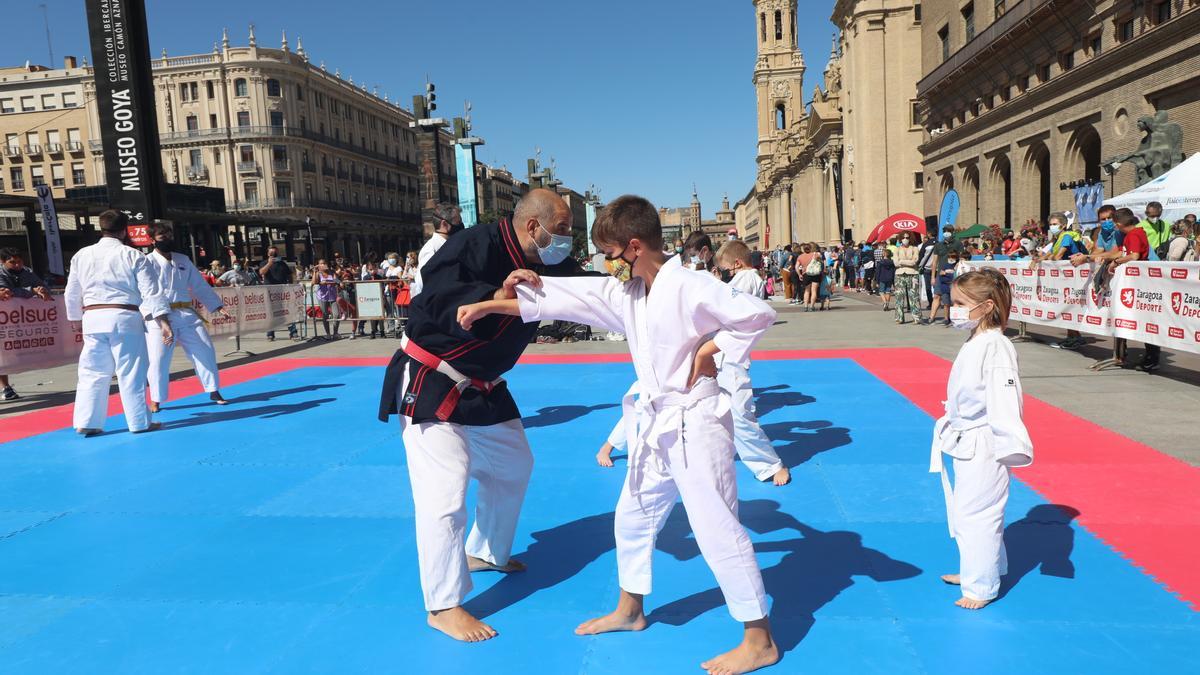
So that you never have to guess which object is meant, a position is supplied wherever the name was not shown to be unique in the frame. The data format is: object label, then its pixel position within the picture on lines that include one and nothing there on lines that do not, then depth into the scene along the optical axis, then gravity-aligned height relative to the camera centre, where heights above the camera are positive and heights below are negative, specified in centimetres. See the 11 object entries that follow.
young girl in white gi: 290 -71
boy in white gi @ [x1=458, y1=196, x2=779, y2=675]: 257 -33
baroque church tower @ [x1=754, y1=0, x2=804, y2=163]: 8700 +2506
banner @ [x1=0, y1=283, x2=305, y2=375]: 866 -32
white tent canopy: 1227 +93
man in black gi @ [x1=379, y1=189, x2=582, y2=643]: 297 -35
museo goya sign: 1209 +331
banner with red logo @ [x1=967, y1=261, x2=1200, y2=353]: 739 -61
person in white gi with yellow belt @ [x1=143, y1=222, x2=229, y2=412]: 747 -17
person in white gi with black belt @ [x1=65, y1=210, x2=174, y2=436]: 653 -12
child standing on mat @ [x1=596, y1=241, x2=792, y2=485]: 486 -109
